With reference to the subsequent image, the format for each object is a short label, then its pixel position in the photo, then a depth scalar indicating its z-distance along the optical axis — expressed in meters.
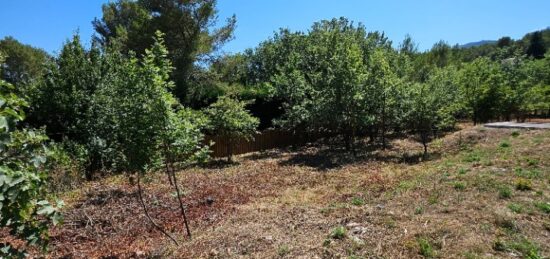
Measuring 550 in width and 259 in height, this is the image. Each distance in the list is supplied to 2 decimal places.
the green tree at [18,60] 36.09
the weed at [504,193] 7.05
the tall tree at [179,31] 19.91
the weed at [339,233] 5.61
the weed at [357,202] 7.47
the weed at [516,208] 6.27
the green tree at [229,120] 14.09
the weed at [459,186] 7.72
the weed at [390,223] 5.90
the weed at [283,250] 5.23
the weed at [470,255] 4.83
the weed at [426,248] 4.95
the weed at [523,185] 7.40
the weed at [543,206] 6.31
